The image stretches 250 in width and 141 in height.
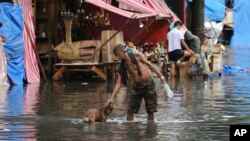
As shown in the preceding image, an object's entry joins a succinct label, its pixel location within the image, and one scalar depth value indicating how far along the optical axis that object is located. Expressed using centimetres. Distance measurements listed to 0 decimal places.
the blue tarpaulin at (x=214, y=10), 4056
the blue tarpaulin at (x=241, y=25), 4206
